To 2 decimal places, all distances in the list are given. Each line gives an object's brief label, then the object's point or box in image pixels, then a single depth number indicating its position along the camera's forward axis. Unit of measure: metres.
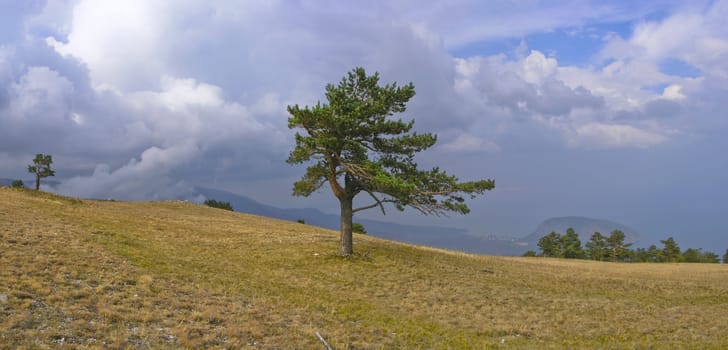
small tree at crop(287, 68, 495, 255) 27.72
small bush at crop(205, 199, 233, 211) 94.17
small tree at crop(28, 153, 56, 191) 69.06
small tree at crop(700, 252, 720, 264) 105.94
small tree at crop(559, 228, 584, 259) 103.12
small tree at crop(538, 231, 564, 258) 105.50
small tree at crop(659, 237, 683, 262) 103.19
